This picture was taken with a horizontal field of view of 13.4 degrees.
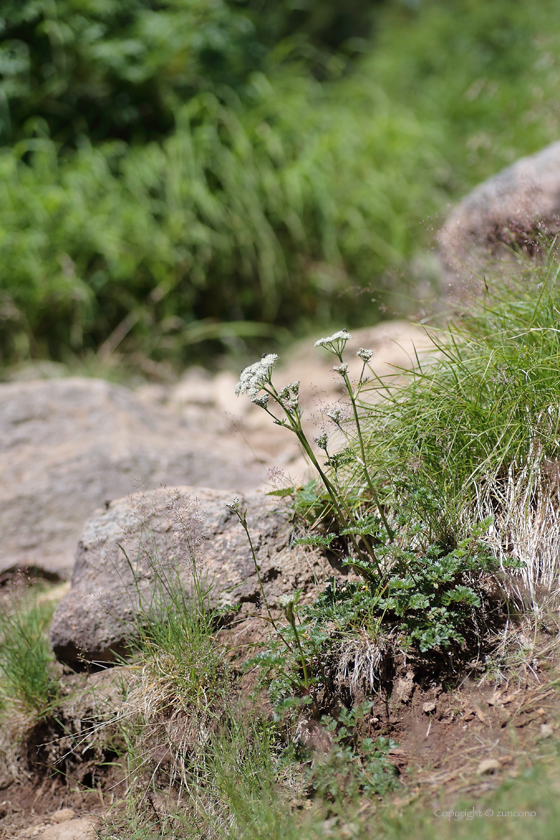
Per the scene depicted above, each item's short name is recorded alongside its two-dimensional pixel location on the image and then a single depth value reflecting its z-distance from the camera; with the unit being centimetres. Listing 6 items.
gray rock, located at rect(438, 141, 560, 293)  238
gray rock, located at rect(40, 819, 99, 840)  223
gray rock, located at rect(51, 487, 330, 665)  232
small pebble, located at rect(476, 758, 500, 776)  211
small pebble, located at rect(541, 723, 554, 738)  212
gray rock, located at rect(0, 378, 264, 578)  263
